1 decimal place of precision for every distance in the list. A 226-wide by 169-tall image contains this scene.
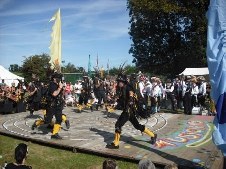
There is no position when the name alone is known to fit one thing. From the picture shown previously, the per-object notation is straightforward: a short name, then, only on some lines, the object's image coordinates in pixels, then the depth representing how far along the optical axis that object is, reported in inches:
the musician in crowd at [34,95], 412.1
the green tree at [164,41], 1073.5
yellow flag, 368.4
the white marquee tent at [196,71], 766.0
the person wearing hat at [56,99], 281.4
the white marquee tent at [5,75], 798.2
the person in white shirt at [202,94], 473.5
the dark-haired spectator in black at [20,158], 137.5
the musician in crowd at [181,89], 502.7
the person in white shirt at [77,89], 594.6
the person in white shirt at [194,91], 474.6
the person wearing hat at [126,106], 252.3
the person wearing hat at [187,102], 472.0
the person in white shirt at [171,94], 521.0
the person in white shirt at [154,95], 462.7
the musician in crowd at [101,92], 490.7
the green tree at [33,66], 1177.0
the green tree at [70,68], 1959.0
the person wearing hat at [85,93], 474.0
